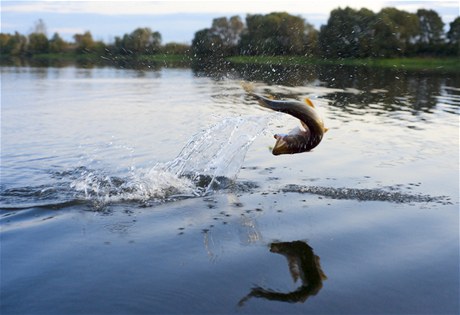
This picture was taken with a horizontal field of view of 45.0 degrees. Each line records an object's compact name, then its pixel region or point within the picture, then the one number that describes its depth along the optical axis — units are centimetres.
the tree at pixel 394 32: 4888
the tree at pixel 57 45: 9812
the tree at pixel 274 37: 2959
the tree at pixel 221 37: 3559
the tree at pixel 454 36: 6223
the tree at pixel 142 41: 3706
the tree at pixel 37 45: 10500
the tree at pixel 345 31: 3859
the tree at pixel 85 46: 9042
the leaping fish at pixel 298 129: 750
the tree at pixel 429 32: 6162
